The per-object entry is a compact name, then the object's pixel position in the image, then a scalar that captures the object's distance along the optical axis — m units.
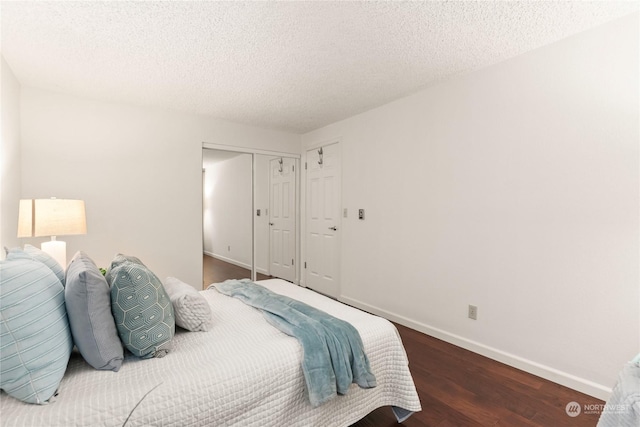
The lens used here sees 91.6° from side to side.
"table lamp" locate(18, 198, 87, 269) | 2.39
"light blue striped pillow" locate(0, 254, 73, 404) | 1.02
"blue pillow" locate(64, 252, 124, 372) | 1.23
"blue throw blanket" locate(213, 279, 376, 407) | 1.40
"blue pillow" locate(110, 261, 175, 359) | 1.33
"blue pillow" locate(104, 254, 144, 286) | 1.51
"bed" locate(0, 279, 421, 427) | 1.06
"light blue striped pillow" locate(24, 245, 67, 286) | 1.44
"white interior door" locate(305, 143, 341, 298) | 4.15
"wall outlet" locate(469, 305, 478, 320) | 2.64
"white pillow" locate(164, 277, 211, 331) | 1.62
